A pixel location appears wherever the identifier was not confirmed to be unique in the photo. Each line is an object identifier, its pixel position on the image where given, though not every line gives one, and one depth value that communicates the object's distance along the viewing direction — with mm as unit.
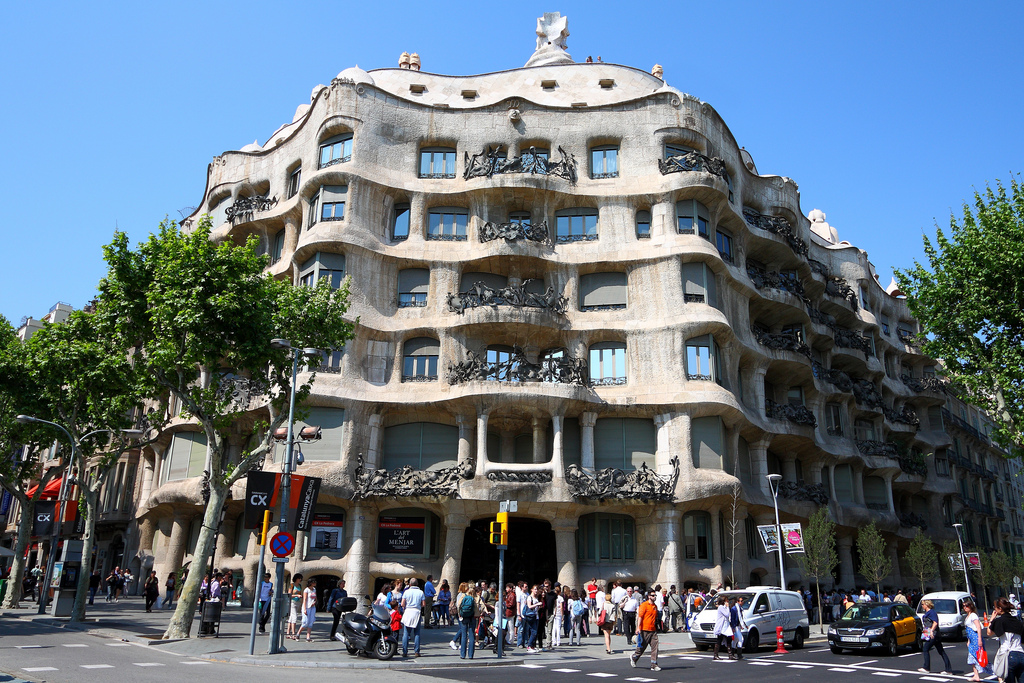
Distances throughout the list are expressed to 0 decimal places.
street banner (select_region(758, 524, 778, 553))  30086
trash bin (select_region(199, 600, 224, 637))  21719
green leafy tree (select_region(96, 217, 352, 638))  22297
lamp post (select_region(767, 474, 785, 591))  30231
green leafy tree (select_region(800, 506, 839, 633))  33938
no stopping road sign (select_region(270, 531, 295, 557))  18578
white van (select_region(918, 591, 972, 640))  27859
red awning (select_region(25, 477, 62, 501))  46822
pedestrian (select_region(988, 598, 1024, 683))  13531
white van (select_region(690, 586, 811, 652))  22469
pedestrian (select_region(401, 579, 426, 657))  19109
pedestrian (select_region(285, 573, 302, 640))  21953
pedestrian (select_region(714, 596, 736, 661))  20822
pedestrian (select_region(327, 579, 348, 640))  20648
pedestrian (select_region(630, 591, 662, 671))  18203
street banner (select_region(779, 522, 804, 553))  29266
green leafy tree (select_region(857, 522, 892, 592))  38688
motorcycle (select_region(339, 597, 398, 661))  18344
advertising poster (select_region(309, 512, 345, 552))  32469
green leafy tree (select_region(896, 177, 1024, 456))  24094
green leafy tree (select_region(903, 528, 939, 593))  43469
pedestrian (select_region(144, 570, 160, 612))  30859
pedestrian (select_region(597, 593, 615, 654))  21422
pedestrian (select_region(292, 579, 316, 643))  22188
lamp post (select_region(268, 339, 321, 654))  18688
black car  21906
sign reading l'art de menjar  33156
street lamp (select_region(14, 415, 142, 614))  27266
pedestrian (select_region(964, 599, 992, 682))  15498
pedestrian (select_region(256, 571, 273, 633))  22345
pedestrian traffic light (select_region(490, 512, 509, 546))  19658
